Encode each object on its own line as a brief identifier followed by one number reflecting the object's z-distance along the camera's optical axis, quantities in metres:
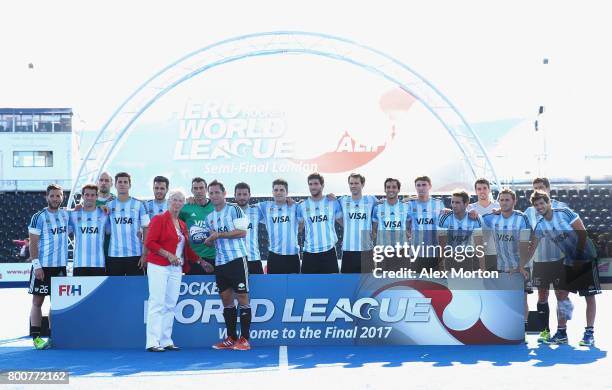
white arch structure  19.52
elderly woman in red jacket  8.37
